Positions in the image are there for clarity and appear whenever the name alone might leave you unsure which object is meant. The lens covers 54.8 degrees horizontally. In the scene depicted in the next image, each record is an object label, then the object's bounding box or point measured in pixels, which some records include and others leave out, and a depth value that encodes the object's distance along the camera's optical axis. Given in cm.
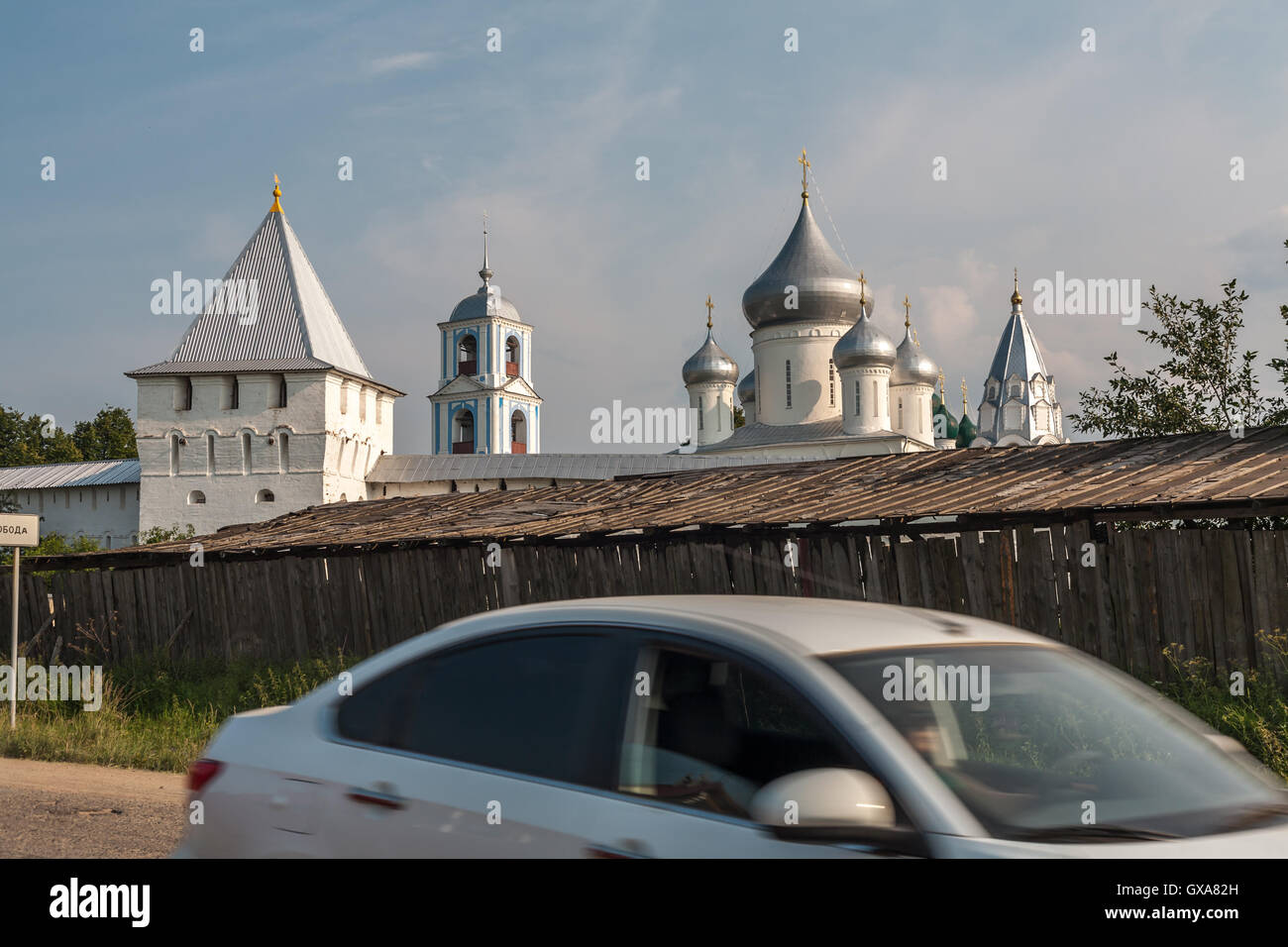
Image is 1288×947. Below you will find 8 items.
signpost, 1365
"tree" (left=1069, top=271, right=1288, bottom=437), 1944
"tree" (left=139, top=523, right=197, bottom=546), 5141
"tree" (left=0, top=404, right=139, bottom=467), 8044
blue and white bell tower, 7038
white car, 320
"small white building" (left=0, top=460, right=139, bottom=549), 5594
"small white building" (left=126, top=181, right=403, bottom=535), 5359
